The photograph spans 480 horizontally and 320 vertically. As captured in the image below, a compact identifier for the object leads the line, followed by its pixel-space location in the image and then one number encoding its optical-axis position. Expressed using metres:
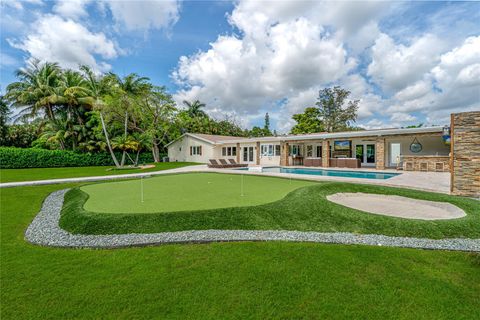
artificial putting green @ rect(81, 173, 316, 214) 6.50
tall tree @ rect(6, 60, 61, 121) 24.12
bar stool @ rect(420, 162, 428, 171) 15.13
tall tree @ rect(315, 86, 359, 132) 41.66
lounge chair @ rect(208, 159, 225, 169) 21.30
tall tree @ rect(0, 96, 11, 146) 27.50
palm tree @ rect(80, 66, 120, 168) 23.08
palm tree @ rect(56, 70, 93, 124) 24.09
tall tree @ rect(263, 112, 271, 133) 64.27
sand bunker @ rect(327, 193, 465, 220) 6.19
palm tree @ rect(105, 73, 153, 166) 24.70
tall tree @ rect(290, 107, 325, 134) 41.28
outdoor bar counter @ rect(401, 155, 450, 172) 14.63
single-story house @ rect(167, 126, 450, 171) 15.44
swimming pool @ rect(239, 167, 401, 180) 13.95
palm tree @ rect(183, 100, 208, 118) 44.39
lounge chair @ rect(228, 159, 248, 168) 23.06
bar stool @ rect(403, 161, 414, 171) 15.60
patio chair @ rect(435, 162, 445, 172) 14.69
